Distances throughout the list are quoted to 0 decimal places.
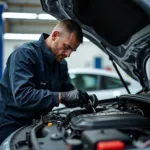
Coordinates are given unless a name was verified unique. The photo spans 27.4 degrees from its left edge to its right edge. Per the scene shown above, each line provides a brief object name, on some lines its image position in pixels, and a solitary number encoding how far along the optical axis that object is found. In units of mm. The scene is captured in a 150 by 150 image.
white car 5730
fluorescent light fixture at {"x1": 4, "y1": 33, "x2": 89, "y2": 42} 13644
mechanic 2070
